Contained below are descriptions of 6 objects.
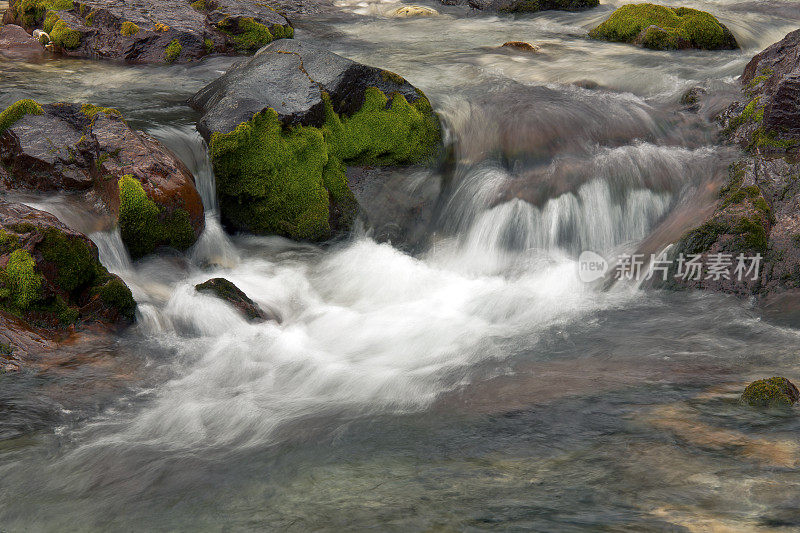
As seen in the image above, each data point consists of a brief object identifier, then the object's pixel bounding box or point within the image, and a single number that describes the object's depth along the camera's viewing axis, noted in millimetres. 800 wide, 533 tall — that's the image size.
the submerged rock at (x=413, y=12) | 16438
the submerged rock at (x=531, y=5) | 16109
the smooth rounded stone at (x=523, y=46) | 12992
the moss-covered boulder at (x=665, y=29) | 12961
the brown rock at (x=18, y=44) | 12867
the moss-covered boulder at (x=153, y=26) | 12789
